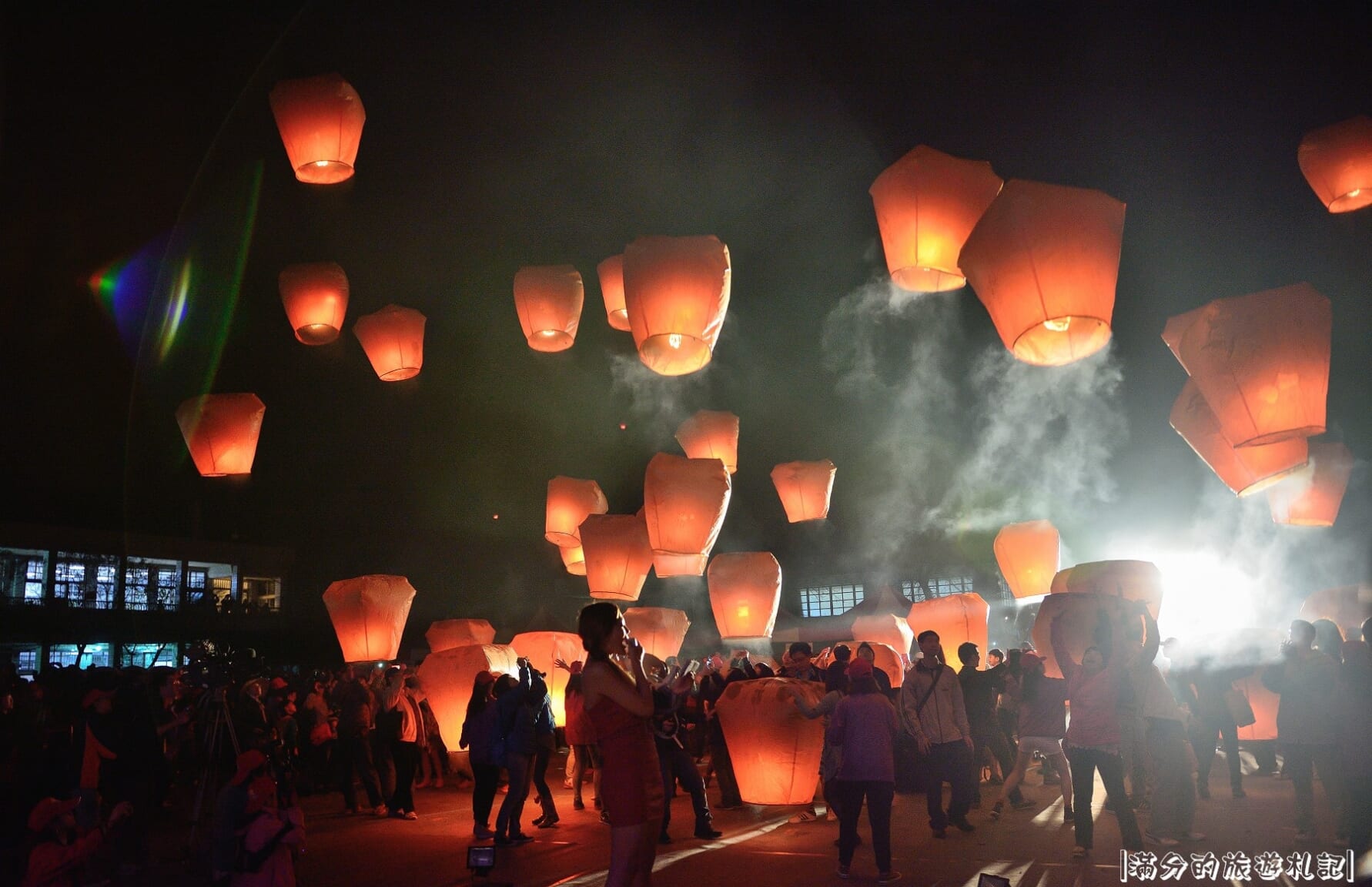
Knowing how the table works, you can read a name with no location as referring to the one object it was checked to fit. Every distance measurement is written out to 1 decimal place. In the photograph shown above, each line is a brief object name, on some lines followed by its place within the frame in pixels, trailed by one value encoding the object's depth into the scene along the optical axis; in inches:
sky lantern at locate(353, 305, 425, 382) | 375.9
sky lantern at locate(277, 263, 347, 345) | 349.1
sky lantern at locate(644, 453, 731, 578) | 366.6
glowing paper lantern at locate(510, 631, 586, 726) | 427.2
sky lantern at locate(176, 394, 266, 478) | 355.3
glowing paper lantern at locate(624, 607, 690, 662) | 491.2
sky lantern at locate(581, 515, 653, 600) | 422.3
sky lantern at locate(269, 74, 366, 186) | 280.4
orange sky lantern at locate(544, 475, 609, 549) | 510.3
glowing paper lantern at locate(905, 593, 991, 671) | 475.2
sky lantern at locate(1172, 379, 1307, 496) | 284.0
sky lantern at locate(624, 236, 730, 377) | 266.1
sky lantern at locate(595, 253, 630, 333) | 400.5
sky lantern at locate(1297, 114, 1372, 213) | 289.1
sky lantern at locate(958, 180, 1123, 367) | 193.9
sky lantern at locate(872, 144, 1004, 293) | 245.4
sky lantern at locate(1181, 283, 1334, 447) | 221.3
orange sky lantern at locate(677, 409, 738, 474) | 497.0
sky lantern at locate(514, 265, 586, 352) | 360.5
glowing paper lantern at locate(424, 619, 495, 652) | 534.6
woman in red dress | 124.0
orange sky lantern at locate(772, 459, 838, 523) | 527.2
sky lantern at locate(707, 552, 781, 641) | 447.5
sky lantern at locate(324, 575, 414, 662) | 417.1
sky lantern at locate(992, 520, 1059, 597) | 479.2
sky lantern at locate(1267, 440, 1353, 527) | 400.5
